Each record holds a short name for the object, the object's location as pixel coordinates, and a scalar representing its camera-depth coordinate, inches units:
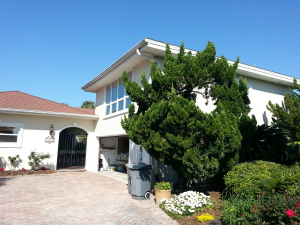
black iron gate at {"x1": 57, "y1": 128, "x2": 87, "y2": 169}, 550.9
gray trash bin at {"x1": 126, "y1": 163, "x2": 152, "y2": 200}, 269.3
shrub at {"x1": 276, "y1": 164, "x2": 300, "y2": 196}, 159.9
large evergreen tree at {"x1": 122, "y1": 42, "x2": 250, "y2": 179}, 217.5
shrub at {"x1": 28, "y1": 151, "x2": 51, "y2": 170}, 488.2
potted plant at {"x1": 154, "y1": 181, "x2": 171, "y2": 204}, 243.7
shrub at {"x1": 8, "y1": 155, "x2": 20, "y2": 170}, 467.5
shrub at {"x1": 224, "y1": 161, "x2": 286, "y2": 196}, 194.6
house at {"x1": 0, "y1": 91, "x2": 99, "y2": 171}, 481.4
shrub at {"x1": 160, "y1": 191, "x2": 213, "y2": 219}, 203.3
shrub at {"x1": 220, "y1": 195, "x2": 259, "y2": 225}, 155.6
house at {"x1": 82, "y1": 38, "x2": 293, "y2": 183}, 338.0
